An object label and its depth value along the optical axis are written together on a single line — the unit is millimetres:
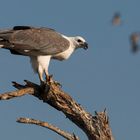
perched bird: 12914
